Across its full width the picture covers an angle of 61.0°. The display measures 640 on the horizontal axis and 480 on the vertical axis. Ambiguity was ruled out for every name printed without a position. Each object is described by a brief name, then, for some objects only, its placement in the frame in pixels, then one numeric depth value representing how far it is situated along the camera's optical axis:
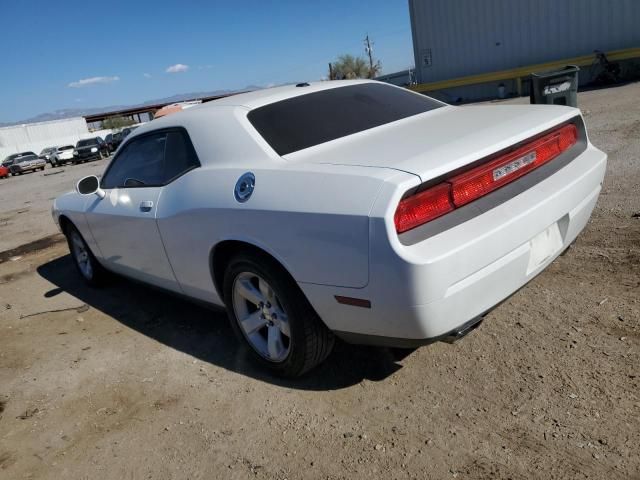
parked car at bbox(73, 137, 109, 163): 33.50
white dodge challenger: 2.30
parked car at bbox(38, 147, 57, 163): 37.69
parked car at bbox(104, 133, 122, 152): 36.94
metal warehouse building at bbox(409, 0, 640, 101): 18.25
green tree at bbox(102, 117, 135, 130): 74.50
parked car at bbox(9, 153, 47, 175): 34.34
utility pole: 48.46
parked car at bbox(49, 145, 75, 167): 34.97
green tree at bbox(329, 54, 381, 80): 46.91
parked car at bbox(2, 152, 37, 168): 35.98
